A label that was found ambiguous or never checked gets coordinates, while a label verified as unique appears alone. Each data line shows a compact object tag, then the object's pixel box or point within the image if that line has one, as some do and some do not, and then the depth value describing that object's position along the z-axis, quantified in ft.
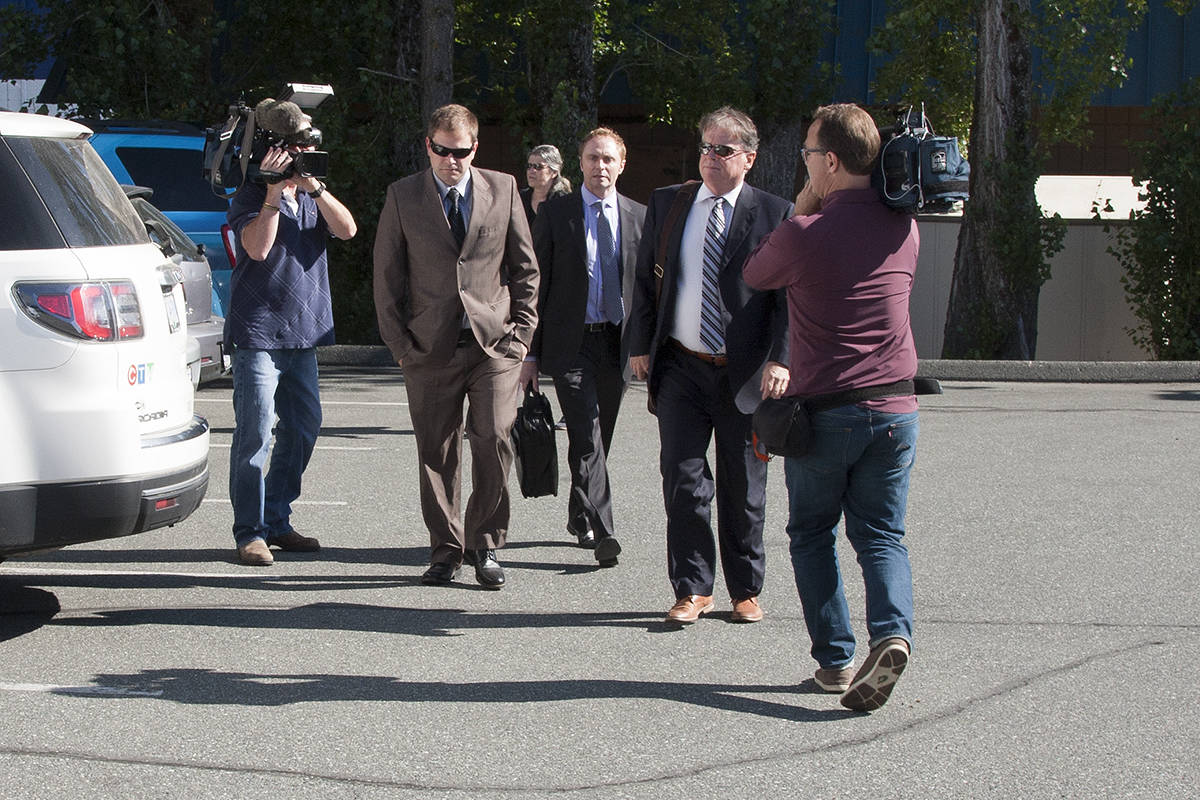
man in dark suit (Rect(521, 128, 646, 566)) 23.81
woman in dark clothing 29.99
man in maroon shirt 16.31
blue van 42.01
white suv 17.39
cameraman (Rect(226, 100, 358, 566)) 22.86
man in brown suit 21.79
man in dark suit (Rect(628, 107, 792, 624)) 19.77
